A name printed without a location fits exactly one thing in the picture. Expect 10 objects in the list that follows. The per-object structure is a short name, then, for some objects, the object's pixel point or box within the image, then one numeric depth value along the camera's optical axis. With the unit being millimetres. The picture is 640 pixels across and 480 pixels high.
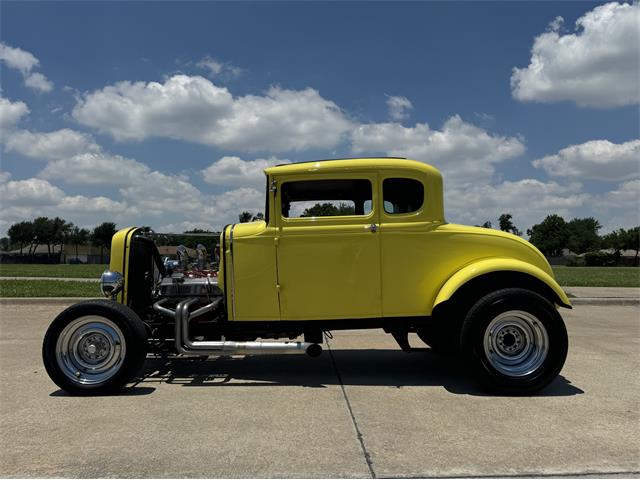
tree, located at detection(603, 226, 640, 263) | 99625
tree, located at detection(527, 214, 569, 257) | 104812
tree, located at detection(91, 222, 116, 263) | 96625
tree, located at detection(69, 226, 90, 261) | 122562
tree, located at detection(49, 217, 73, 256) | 118812
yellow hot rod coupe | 4598
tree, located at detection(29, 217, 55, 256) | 116062
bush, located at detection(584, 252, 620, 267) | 67938
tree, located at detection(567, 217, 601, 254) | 103812
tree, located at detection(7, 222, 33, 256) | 114250
